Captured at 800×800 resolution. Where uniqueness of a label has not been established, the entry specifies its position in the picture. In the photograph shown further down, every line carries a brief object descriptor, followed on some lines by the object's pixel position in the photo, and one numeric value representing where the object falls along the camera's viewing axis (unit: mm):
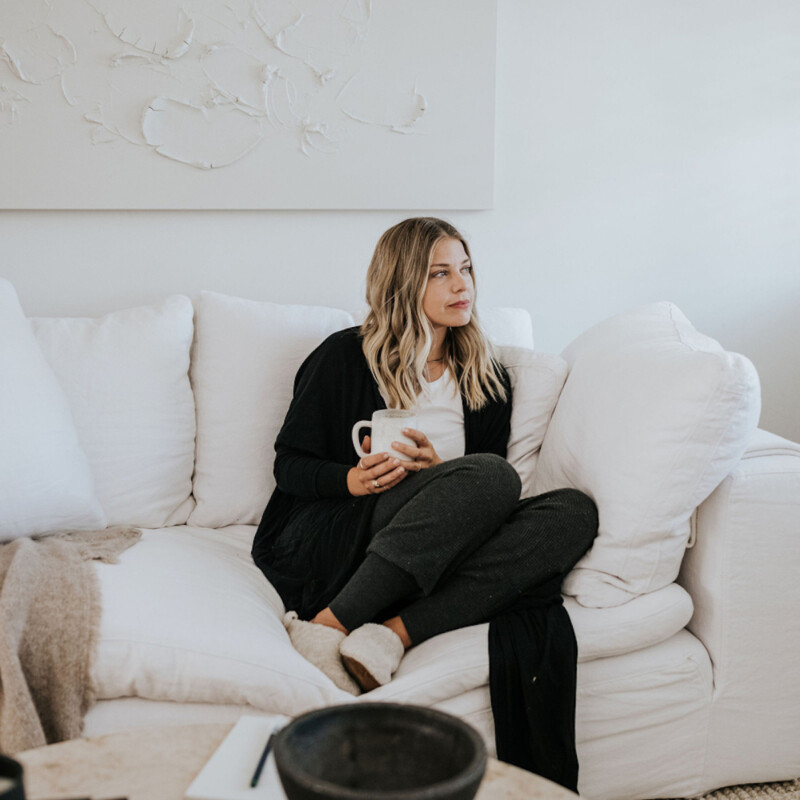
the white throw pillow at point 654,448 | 1431
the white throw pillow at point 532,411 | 1889
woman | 1480
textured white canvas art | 2135
